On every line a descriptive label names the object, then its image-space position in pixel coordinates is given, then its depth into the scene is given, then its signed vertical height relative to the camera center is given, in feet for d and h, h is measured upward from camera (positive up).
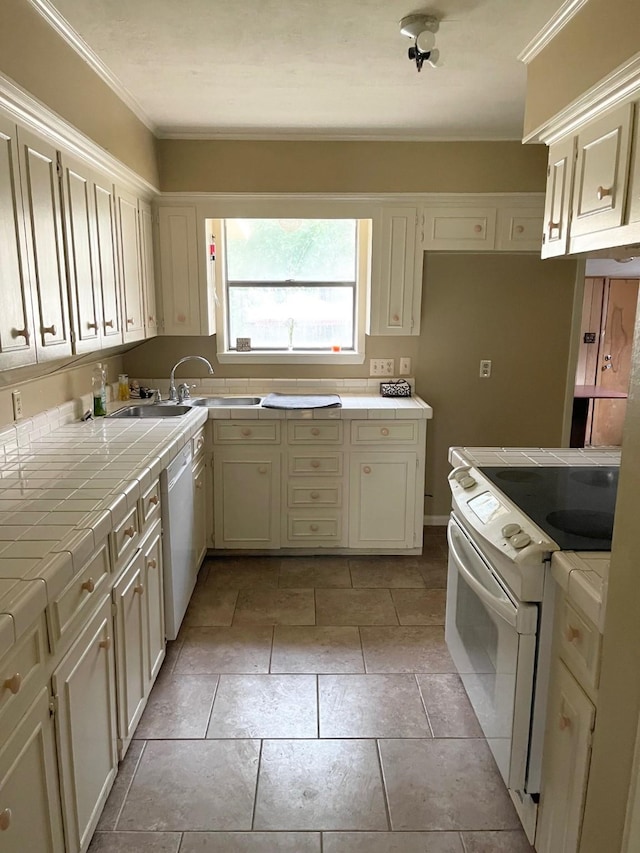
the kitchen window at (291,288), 13.17 +0.50
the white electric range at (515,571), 5.20 -2.49
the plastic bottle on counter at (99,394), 10.51 -1.47
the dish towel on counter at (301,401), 11.57 -1.78
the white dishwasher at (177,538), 8.36 -3.37
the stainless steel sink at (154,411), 11.45 -1.92
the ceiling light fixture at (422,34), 7.01 +3.24
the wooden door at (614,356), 19.94 -1.45
